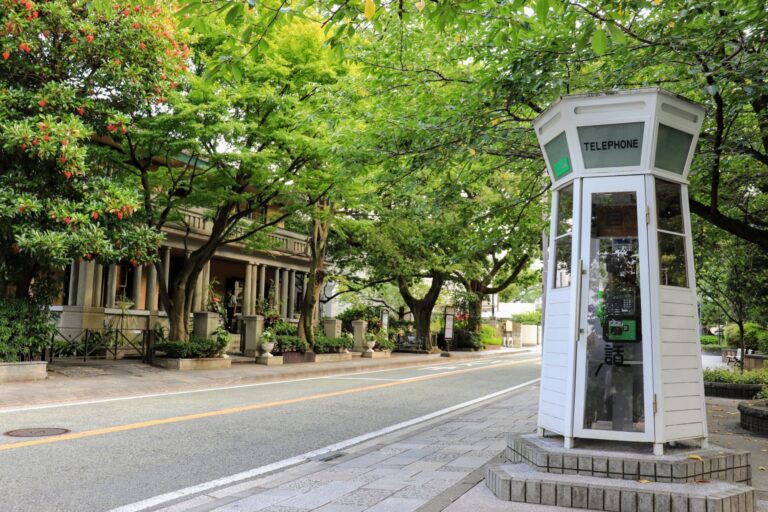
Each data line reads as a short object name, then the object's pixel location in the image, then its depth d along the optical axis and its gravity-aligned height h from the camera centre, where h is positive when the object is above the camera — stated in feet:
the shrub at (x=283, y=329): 79.30 -1.65
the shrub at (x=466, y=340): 128.57 -4.12
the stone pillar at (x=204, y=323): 64.85 -0.88
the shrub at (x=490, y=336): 156.35 -4.14
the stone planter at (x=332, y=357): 80.01 -5.19
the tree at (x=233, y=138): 51.44 +14.67
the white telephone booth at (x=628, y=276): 17.69 +1.29
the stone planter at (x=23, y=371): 42.86 -4.04
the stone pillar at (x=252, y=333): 75.31 -2.08
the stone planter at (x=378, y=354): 92.94 -5.38
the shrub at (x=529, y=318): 219.00 +0.76
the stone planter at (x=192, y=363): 57.93 -4.48
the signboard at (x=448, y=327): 110.02 -1.42
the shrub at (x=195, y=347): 59.00 -3.03
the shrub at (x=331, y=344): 82.07 -3.57
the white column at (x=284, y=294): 109.70 +3.59
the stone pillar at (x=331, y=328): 88.43 -1.55
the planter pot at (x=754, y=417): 29.91 -4.36
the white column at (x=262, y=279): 102.73 +5.78
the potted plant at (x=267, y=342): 70.74 -2.91
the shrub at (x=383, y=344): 99.43 -4.09
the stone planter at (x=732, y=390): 47.16 -4.83
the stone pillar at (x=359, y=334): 95.96 -2.49
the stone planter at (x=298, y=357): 75.84 -4.91
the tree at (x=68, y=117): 42.01 +13.53
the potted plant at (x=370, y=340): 94.17 -3.30
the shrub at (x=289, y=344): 75.41 -3.32
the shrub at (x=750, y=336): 94.63 -2.01
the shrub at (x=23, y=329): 44.50 -1.28
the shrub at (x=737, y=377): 48.62 -4.01
